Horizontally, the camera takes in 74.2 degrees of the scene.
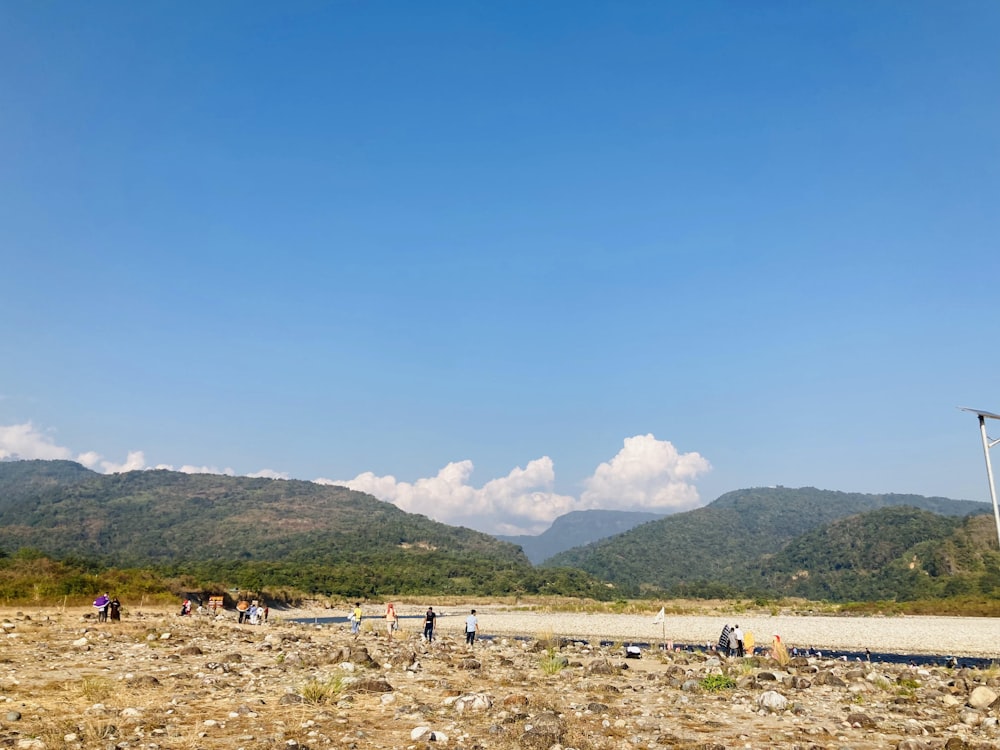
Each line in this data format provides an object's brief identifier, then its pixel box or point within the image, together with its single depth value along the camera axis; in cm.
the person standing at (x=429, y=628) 3181
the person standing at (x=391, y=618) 3605
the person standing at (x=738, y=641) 3097
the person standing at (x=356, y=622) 3462
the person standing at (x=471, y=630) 3052
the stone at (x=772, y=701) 1552
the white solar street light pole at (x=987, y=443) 1452
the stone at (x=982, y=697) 1570
